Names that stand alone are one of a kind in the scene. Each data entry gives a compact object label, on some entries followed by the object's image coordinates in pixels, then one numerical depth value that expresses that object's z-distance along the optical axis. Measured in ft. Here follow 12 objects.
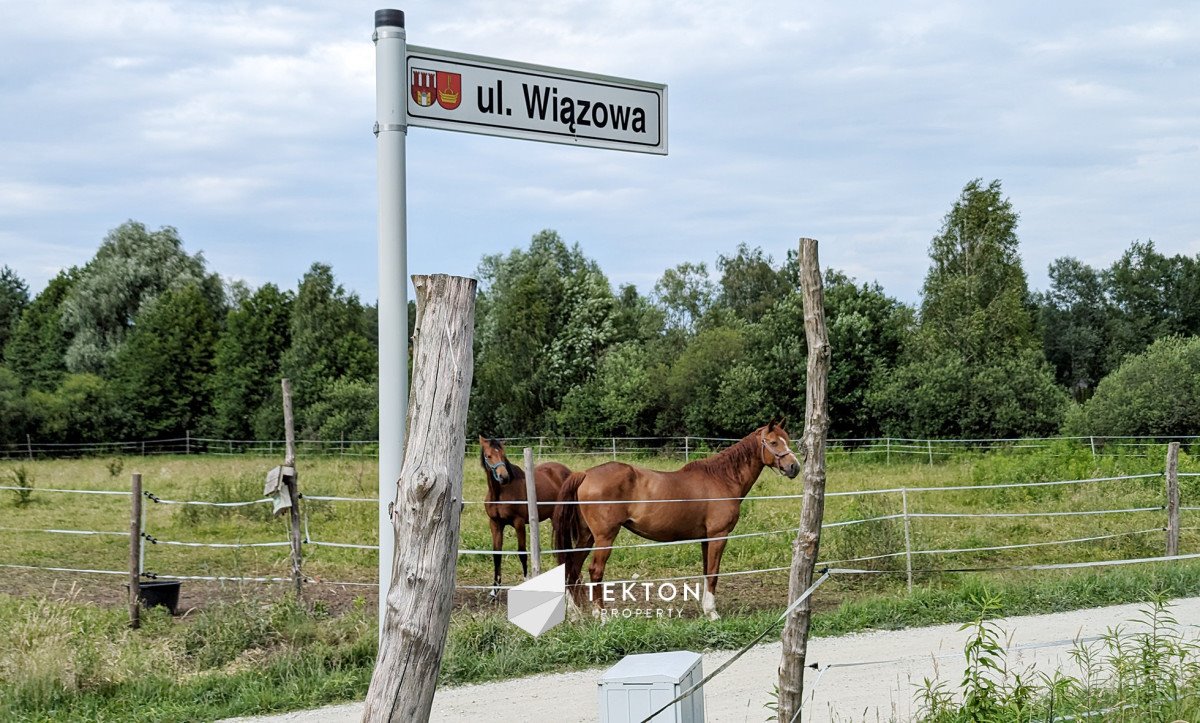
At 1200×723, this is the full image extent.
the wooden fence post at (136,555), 24.91
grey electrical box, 9.96
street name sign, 12.48
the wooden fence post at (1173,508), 31.76
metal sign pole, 12.05
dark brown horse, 29.58
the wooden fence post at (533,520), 25.68
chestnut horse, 26.76
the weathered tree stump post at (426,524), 9.00
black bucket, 26.00
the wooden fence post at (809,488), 11.00
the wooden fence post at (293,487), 24.47
